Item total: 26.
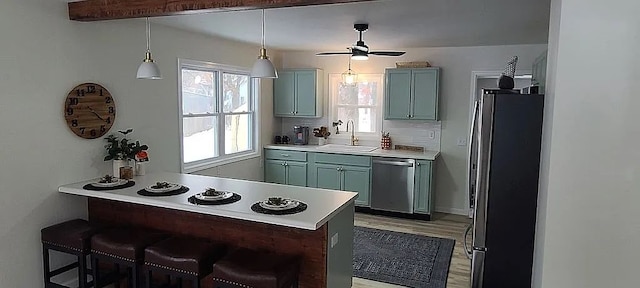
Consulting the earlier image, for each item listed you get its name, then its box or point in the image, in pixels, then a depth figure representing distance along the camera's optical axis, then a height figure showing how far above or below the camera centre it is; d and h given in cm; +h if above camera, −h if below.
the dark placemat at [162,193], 311 -65
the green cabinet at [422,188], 537 -101
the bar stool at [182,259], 264 -98
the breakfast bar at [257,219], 276 -83
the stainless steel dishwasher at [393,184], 545 -98
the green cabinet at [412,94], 553 +23
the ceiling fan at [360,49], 399 +61
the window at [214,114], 482 -7
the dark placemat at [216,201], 287 -65
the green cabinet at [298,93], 618 +24
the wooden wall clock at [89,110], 333 -3
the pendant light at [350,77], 561 +47
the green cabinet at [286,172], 604 -94
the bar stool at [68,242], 298 -99
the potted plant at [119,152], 363 -40
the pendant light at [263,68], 307 +30
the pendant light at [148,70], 321 +29
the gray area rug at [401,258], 374 -148
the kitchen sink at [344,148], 586 -56
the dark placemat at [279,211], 266 -66
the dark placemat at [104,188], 324 -64
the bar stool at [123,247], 283 -97
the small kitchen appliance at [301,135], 643 -40
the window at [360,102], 613 +12
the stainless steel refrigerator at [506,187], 272 -51
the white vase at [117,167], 364 -53
